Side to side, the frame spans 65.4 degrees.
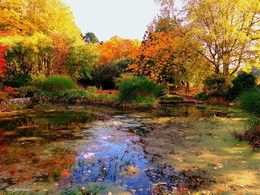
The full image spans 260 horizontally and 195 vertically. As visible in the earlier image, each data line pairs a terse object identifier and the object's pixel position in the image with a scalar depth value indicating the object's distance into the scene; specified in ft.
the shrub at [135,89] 32.19
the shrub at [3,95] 21.70
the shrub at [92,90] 44.90
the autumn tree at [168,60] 45.91
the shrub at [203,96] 41.08
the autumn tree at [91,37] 113.83
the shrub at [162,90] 41.31
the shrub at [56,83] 41.15
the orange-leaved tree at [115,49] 79.24
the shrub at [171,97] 38.54
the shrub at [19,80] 42.65
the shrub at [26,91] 39.17
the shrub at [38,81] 42.22
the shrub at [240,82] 36.02
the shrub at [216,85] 39.45
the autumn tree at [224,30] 35.70
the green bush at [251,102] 13.64
